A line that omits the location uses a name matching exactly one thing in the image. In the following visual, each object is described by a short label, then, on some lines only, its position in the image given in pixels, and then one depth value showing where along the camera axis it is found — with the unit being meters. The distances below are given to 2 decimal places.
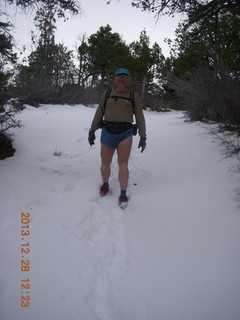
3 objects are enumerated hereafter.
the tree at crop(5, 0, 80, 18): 3.85
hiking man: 2.79
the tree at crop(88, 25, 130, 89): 20.00
